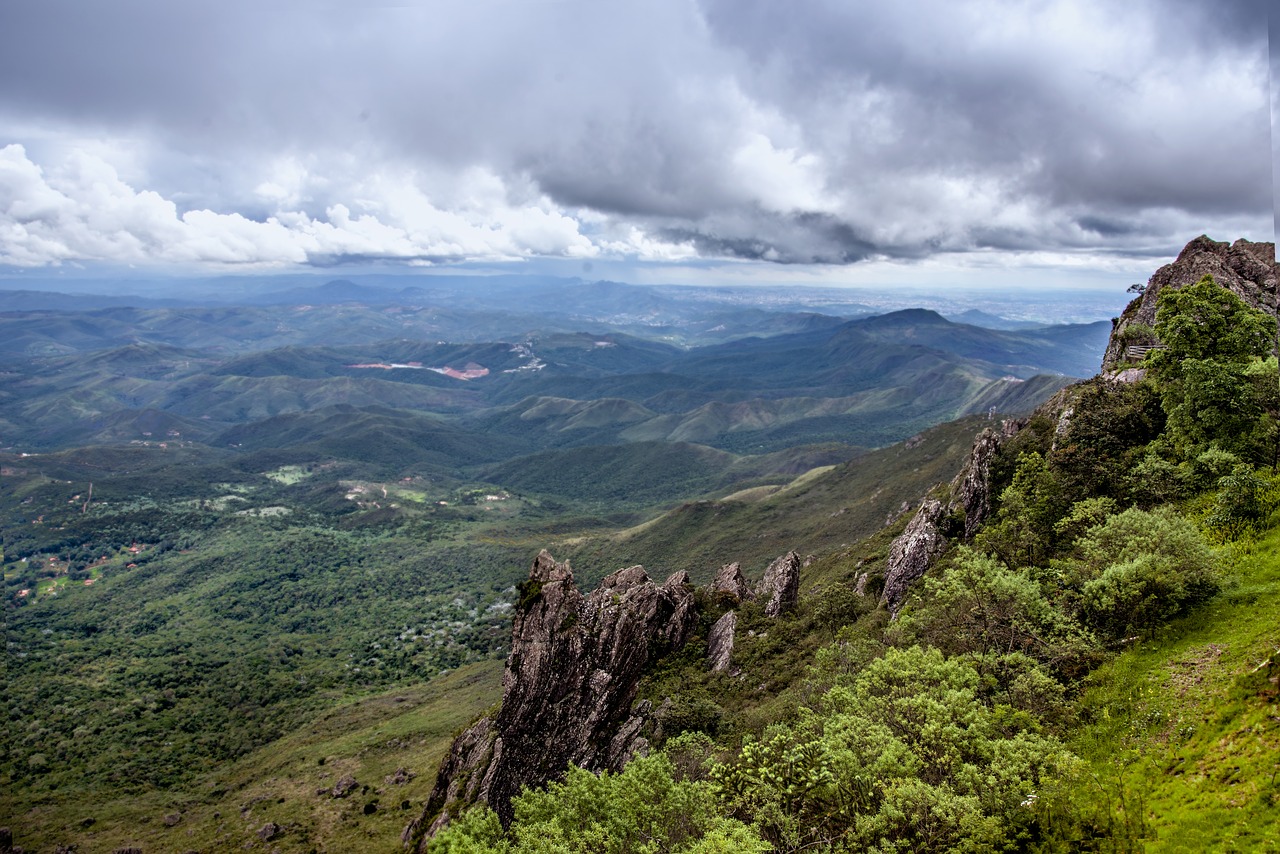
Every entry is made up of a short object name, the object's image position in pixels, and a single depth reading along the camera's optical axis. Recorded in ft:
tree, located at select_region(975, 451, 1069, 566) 159.02
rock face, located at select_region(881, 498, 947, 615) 204.23
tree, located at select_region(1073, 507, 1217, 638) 98.02
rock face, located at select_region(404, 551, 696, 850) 185.88
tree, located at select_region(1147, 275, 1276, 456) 141.49
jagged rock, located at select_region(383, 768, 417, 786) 324.60
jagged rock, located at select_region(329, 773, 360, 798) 328.70
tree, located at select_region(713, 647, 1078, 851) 72.79
